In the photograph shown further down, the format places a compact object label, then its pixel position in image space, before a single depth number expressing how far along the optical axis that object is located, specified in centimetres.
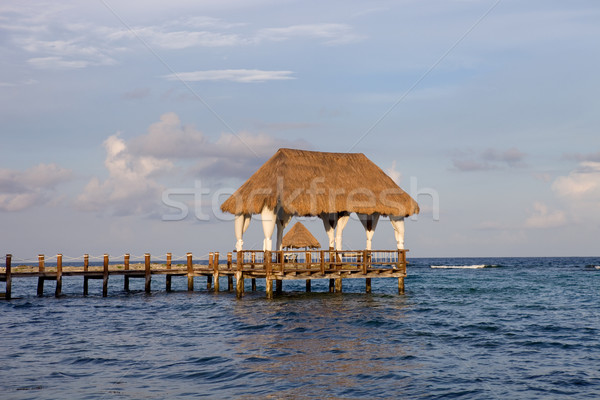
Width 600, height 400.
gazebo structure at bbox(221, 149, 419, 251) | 3091
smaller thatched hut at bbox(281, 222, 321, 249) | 5403
